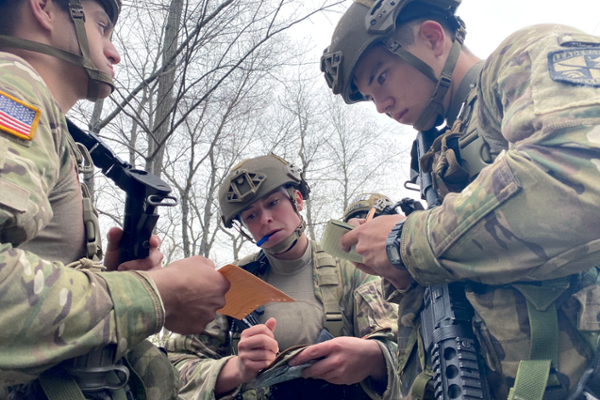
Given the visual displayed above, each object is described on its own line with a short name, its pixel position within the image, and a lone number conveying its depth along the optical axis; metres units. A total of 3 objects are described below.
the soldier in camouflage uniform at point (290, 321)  0.91
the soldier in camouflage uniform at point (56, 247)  0.50
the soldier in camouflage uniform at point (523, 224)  0.52
